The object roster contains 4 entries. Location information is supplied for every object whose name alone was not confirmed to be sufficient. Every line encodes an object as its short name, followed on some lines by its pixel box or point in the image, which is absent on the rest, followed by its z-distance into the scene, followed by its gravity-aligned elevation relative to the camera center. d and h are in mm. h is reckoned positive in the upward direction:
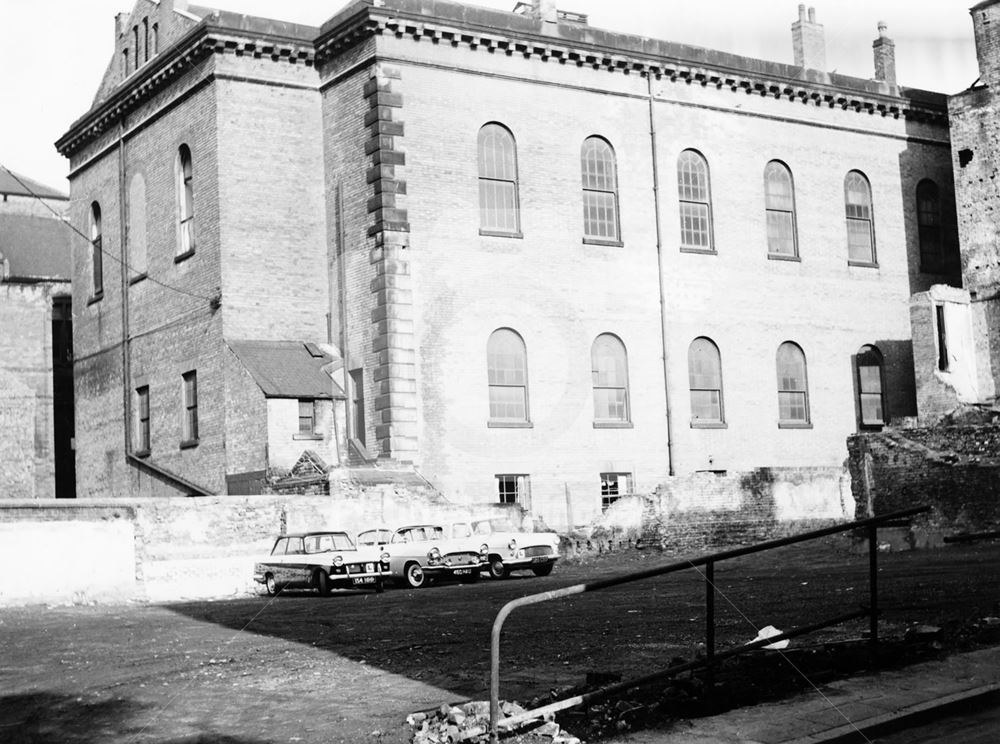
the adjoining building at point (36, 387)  41750 +3491
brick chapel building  31922 +5596
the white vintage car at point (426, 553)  25141 -1399
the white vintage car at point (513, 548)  26219 -1450
